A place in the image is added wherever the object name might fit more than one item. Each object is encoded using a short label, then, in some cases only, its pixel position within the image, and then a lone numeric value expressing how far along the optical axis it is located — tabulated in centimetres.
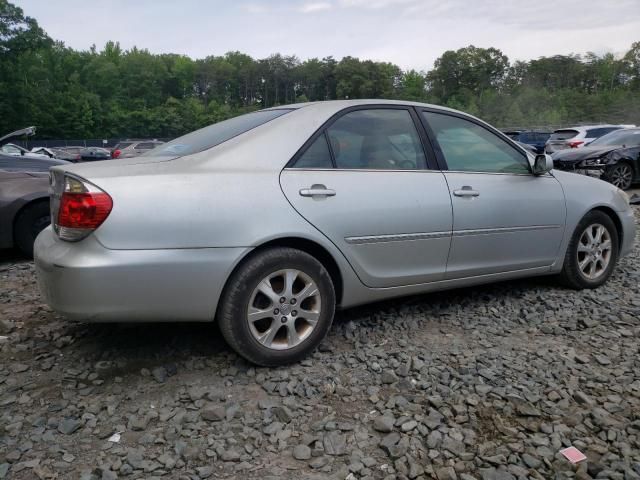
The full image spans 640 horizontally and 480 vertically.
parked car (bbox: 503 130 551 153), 1939
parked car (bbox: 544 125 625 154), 1454
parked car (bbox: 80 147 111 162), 3211
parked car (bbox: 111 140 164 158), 2701
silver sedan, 258
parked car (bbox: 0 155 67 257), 531
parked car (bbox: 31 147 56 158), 2462
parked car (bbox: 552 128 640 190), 1010
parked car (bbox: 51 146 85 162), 3081
